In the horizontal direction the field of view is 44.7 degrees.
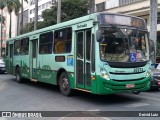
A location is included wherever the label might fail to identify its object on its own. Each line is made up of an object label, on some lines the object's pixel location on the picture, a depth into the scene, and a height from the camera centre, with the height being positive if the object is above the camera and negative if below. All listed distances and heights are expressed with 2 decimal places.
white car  18.00 -0.67
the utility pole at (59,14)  16.63 +3.92
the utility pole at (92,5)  18.00 +5.16
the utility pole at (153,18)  12.96 +2.75
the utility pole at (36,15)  21.26 +4.93
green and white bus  6.47 +0.18
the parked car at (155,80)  9.33 -1.00
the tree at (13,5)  33.04 +9.35
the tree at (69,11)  25.28 +6.35
